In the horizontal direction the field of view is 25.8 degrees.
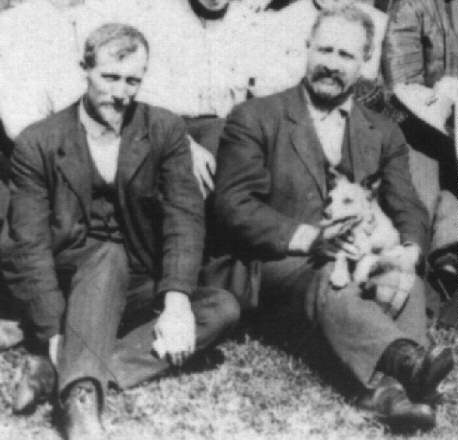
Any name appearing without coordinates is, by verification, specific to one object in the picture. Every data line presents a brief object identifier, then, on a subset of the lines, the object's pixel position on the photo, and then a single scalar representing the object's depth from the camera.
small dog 4.75
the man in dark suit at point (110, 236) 4.25
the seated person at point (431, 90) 5.43
